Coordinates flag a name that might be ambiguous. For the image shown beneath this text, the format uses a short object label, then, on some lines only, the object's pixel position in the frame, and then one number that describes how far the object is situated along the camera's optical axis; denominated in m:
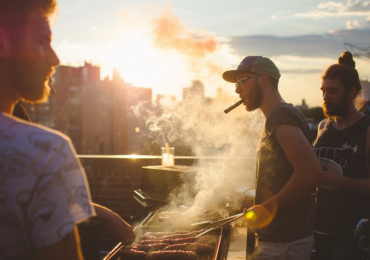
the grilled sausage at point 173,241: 2.62
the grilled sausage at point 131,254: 2.29
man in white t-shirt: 0.81
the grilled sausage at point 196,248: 2.48
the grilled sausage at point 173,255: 2.25
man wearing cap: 1.83
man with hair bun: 2.48
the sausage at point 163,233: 2.88
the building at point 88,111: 38.00
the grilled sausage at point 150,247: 2.51
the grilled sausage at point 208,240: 2.71
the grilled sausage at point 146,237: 2.73
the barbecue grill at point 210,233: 2.34
